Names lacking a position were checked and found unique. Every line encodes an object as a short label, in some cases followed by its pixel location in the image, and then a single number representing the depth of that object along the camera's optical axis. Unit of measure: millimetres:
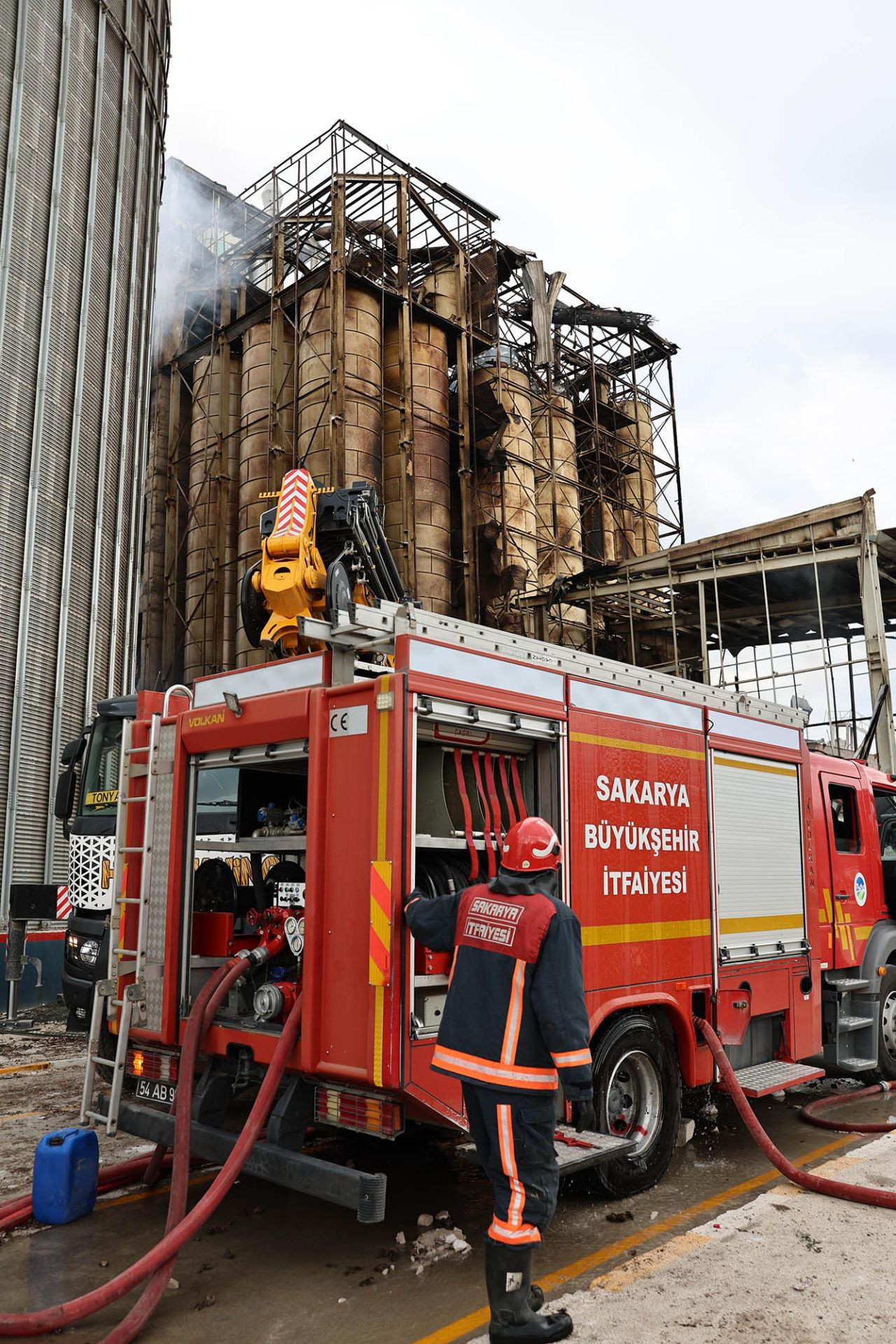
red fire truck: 4699
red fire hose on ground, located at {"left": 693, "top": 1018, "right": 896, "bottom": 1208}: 5543
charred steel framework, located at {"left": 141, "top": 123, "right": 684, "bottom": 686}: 23531
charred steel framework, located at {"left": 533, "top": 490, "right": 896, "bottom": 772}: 17875
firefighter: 3955
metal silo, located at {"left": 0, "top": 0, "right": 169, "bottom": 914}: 14297
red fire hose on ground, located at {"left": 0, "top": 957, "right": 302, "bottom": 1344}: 3959
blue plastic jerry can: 5305
